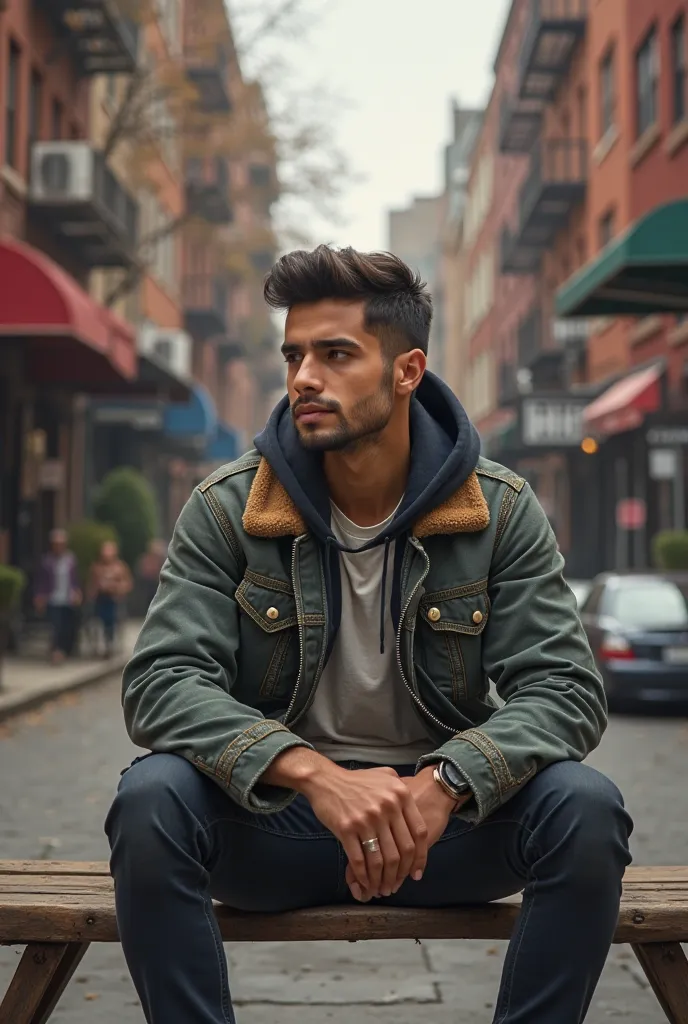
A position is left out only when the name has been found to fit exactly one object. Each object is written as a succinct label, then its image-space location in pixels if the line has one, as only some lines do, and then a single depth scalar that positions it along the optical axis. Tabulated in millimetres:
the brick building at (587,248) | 26438
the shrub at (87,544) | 23422
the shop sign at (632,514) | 29391
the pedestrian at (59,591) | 21078
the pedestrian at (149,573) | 31984
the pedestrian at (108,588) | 22047
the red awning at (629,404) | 26108
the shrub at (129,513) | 27684
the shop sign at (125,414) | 31953
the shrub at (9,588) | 16125
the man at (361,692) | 3119
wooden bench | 3252
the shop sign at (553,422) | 33375
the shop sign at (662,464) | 23141
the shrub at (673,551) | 19688
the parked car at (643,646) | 14984
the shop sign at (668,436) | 22188
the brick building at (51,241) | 21359
